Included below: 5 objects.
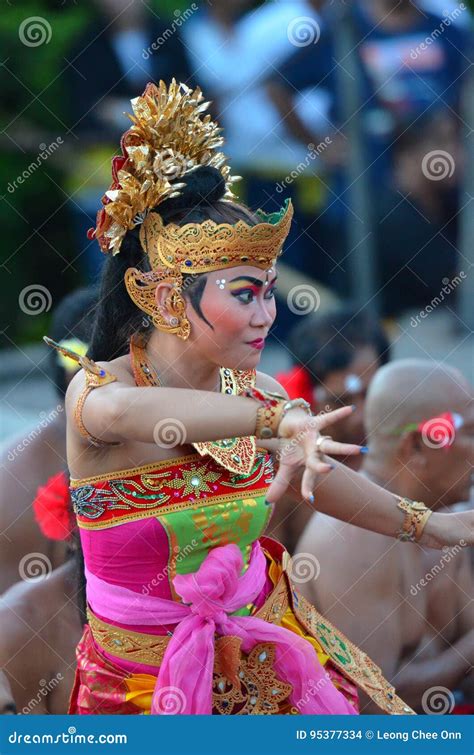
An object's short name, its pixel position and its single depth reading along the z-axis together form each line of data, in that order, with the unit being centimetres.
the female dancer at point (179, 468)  586
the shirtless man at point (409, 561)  833
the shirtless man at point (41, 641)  818
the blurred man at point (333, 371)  957
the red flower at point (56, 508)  787
